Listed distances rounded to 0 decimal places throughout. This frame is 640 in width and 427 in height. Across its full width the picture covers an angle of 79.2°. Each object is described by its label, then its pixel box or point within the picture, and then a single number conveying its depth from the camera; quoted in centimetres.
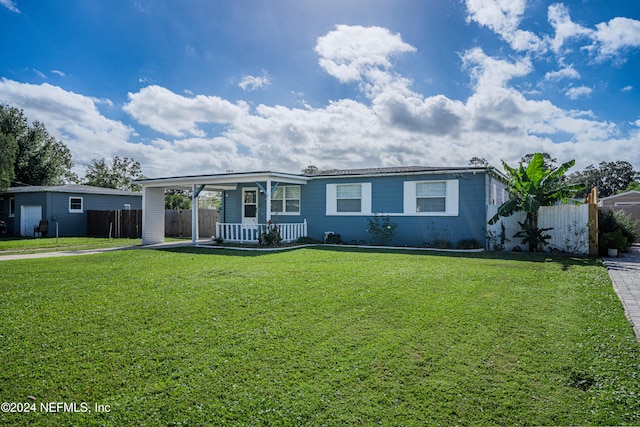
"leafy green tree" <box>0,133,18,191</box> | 2359
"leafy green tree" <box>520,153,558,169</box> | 4163
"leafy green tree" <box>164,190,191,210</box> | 3388
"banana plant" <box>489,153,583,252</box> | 1230
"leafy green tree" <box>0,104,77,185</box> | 3132
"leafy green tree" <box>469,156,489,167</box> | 3666
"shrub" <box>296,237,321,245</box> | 1592
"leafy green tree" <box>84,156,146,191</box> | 4581
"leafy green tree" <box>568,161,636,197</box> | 5875
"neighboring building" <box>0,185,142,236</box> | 2250
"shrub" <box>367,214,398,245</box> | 1516
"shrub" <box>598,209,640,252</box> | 1314
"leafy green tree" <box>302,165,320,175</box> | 4905
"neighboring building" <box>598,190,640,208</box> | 3100
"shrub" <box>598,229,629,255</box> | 1201
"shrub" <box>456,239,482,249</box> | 1365
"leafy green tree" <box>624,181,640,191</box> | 4571
